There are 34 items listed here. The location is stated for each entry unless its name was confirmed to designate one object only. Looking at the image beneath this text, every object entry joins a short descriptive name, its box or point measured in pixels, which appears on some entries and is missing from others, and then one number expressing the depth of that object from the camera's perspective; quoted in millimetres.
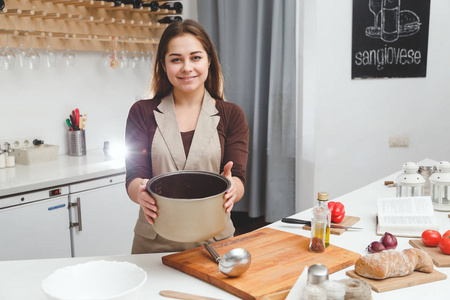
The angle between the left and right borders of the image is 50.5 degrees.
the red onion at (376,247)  1496
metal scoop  1285
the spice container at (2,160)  2891
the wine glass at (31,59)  2932
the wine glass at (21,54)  2930
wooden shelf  2949
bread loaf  1293
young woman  1767
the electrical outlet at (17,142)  3074
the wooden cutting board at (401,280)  1271
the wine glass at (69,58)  3170
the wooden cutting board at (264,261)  1261
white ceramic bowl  1138
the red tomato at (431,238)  1555
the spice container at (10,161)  2926
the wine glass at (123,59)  3473
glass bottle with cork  1514
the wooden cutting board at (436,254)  1426
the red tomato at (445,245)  1480
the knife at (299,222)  1765
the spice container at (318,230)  1495
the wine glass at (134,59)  3557
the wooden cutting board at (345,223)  1720
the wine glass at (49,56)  3006
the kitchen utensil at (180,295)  1218
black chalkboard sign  3518
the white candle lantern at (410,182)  1975
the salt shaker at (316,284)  1044
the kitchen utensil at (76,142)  3340
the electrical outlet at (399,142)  3652
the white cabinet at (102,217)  2801
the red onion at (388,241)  1532
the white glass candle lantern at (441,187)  1945
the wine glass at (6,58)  2785
